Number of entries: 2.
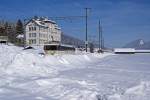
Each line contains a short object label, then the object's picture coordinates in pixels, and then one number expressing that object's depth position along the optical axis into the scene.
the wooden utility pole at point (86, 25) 48.44
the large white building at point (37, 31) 81.90
